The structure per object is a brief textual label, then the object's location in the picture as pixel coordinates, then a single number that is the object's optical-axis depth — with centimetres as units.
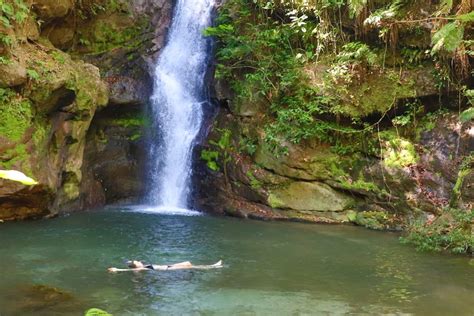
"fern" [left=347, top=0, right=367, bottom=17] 1145
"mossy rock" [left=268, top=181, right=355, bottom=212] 1257
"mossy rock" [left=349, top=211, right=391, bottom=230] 1180
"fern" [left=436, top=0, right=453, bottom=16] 1061
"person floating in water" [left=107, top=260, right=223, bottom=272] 779
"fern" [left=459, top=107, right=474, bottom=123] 898
